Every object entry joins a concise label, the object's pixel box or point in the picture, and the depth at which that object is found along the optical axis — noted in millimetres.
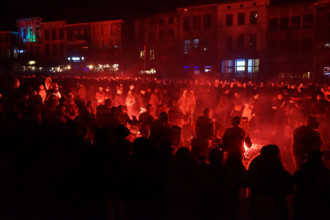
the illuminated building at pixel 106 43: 46375
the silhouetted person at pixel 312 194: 3852
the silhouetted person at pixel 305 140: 6016
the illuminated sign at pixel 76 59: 50475
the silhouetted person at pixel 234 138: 6023
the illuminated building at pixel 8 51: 56719
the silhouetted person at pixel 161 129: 6544
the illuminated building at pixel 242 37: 35562
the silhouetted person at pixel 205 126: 7031
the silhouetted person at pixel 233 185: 4105
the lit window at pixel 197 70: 39556
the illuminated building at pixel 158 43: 41562
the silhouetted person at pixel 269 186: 3920
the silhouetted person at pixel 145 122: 7969
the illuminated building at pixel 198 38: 38688
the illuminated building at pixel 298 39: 32031
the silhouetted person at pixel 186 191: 3693
